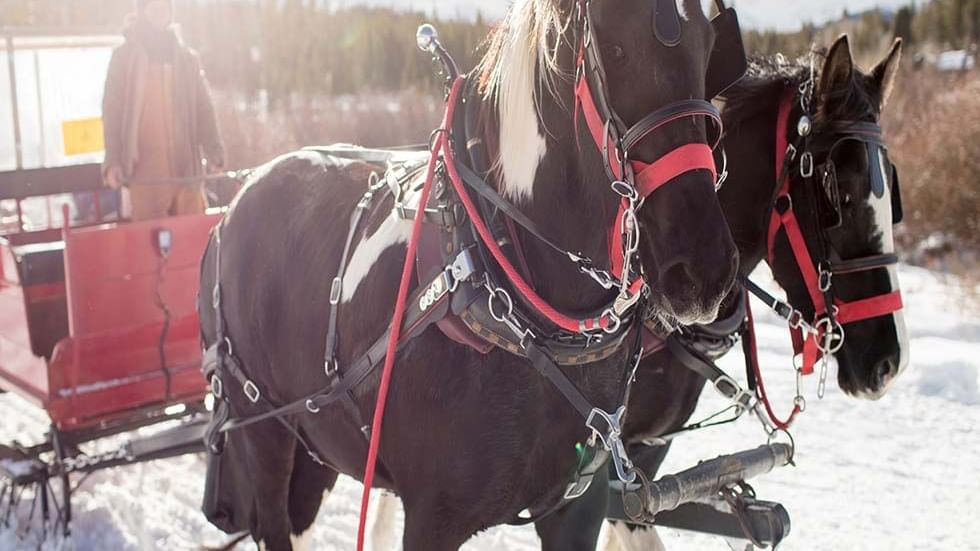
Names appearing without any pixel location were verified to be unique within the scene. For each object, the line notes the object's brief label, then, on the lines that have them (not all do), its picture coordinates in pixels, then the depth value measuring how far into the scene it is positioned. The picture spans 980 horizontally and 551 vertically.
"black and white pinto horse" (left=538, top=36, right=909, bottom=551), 2.90
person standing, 5.05
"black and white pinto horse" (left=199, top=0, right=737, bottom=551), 1.71
